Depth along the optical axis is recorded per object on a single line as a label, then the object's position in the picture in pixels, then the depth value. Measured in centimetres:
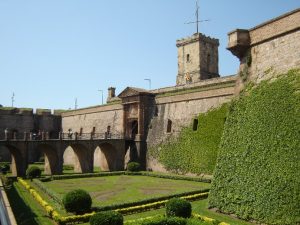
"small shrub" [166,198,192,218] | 1450
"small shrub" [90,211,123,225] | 1273
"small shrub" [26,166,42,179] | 2861
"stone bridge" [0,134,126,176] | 3083
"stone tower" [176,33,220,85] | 4403
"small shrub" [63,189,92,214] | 1616
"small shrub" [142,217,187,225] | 1289
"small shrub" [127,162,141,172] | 3353
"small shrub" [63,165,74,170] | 4094
